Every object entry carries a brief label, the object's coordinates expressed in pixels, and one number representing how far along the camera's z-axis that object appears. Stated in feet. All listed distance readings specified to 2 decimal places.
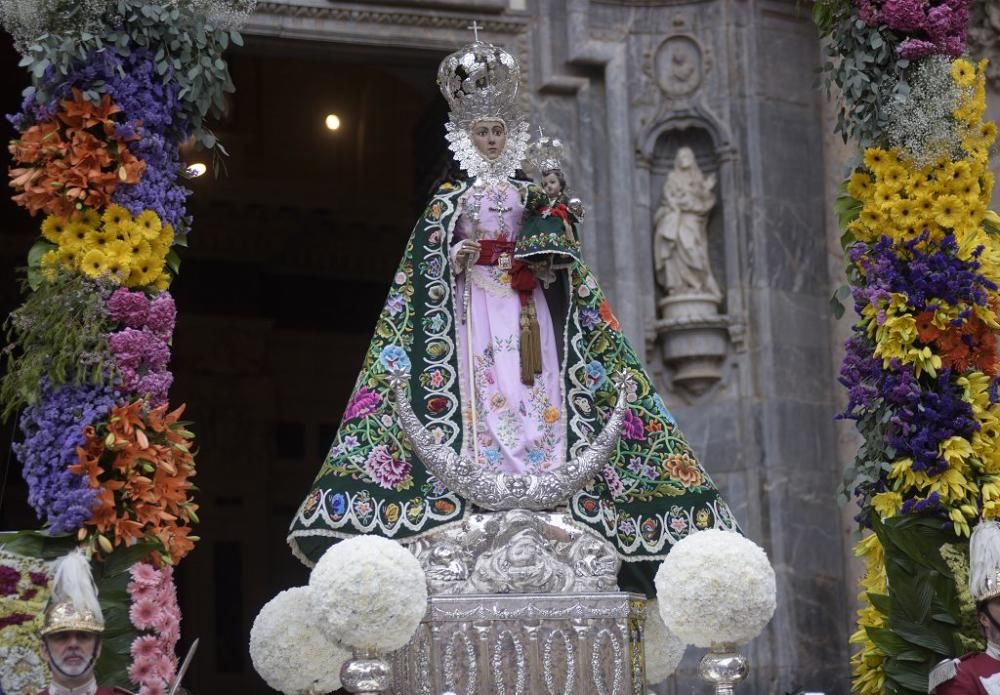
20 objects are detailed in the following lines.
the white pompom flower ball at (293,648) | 31.27
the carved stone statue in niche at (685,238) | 43.29
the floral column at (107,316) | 29.68
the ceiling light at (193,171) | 32.55
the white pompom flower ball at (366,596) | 28.73
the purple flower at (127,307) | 30.37
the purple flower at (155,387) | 30.40
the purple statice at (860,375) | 33.42
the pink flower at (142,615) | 29.71
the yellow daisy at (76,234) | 30.58
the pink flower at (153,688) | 29.27
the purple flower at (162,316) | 30.68
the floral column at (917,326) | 32.19
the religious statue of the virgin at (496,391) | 31.99
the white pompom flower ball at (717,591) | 30.32
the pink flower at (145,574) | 29.84
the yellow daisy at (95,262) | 30.42
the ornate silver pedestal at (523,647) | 30.66
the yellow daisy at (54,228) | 30.66
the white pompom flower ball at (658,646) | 33.35
